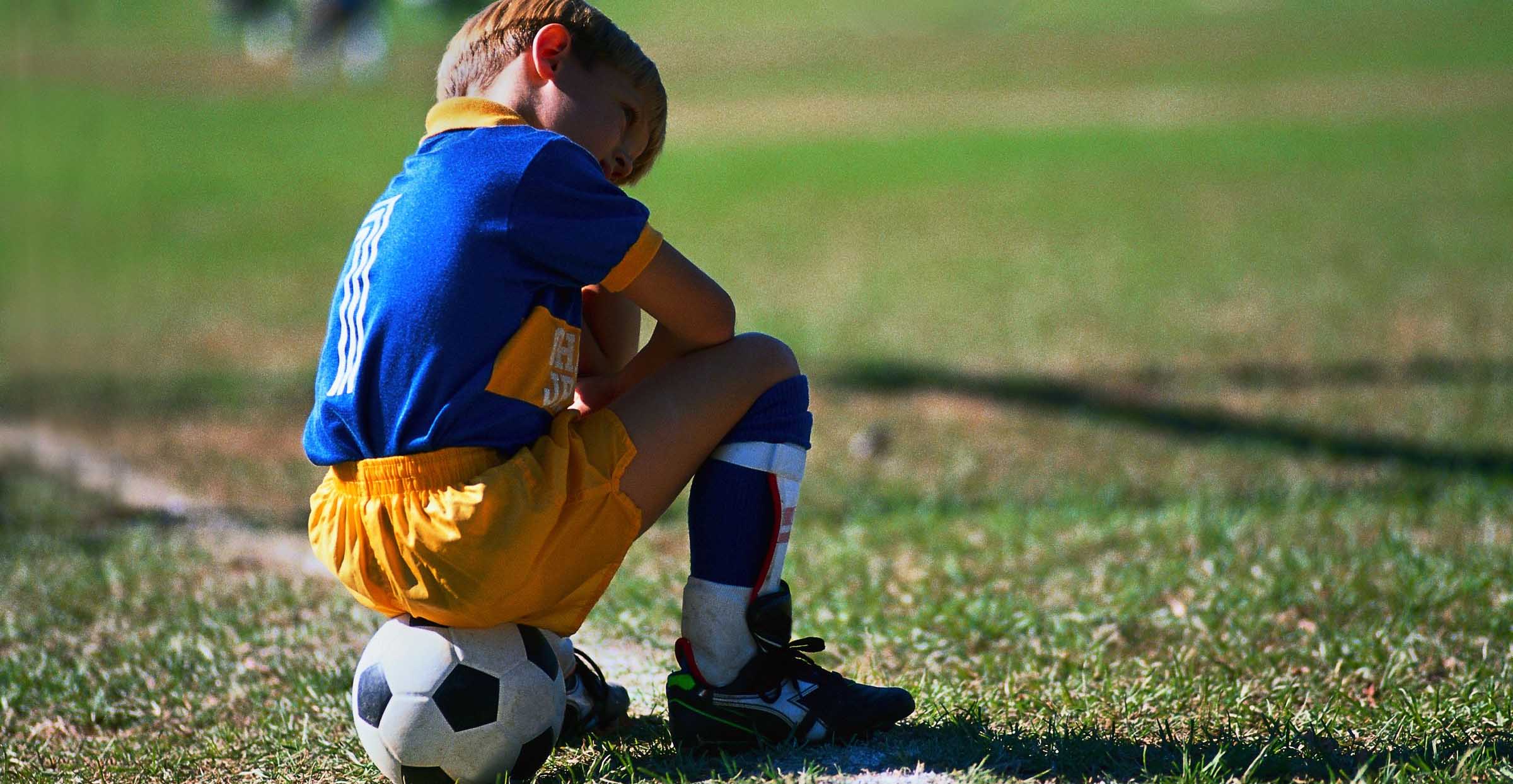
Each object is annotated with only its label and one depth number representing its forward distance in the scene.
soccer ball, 5.05
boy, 4.87
